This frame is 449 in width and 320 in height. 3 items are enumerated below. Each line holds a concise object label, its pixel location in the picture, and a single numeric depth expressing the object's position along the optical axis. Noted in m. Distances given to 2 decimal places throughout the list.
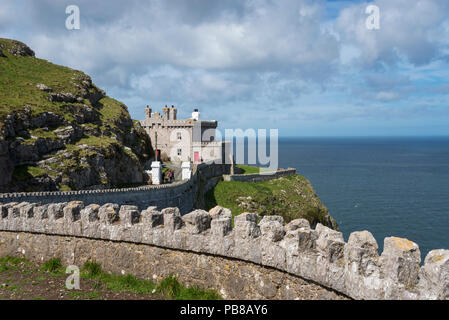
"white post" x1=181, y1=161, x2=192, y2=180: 37.09
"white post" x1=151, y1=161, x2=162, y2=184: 38.87
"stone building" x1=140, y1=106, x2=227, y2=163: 65.12
